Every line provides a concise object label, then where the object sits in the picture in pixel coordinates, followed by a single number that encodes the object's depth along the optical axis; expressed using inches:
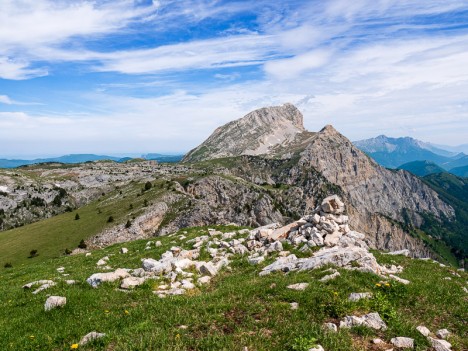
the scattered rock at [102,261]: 1104.8
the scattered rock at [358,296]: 539.4
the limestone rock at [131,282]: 712.4
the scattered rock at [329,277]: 631.8
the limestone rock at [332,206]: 1173.0
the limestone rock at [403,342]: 429.4
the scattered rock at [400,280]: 661.5
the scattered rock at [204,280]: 778.5
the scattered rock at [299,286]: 601.0
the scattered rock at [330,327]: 444.7
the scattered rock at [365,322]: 469.1
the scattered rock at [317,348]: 391.5
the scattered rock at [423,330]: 457.3
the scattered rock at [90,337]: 439.5
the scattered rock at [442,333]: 460.4
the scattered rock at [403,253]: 1111.1
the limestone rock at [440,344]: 424.0
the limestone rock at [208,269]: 847.1
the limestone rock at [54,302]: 567.7
